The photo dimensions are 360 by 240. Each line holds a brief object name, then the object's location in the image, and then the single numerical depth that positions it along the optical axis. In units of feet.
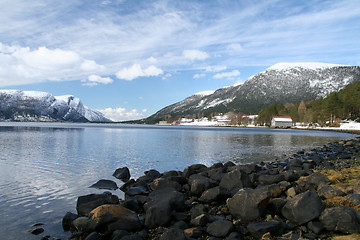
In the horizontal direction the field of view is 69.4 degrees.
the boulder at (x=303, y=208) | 36.29
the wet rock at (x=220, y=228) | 34.50
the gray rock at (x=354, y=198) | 40.85
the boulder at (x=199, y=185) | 54.95
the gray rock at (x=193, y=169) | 75.55
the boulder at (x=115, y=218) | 37.27
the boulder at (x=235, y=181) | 54.39
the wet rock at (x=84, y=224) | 37.63
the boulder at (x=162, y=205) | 39.24
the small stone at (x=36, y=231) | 39.34
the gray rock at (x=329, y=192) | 45.60
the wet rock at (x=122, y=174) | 79.02
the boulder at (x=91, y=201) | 45.68
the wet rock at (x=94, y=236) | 34.83
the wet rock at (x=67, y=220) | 41.48
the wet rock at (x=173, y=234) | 32.01
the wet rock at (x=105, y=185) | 67.00
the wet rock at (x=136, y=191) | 58.65
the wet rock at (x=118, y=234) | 34.14
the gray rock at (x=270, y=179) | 62.23
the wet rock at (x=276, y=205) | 41.37
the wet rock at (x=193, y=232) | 34.42
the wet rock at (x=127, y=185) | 65.70
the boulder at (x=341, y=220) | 33.12
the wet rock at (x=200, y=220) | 37.80
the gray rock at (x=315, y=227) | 34.17
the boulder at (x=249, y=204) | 39.42
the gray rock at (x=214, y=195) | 48.60
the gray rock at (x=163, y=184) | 60.45
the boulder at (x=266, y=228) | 34.17
